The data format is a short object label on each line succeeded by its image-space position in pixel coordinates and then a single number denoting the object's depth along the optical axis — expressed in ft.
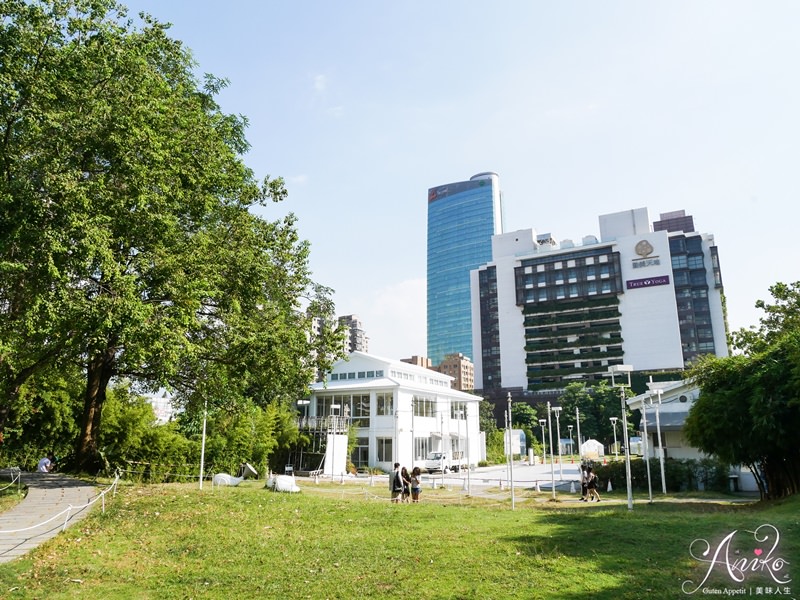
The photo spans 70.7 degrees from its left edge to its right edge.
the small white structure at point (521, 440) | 199.52
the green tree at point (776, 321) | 92.73
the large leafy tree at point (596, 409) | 260.42
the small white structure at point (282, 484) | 74.38
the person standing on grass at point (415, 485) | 69.51
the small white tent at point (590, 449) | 145.20
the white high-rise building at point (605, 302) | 326.24
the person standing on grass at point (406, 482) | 70.33
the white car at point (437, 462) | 147.33
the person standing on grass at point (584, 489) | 82.48
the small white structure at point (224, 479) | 82.02
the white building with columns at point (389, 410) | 150.92
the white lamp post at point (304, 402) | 161.07
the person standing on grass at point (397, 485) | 70.35
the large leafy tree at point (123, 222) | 48.01
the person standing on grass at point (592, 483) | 81.59
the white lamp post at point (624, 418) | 65.58
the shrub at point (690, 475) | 92.43
